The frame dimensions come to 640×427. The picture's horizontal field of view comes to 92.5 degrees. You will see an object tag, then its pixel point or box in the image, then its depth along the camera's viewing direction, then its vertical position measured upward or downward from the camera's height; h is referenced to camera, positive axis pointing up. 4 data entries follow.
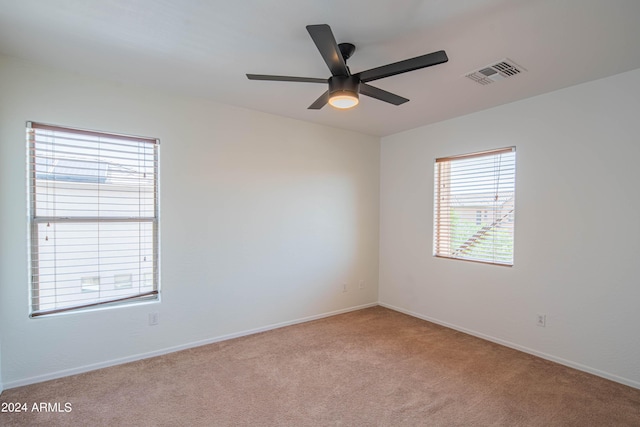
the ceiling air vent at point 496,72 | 2.42 +1.16
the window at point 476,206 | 3.36 +0.06
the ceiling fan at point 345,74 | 1.70 +0.89
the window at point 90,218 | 2.57 -0.10
